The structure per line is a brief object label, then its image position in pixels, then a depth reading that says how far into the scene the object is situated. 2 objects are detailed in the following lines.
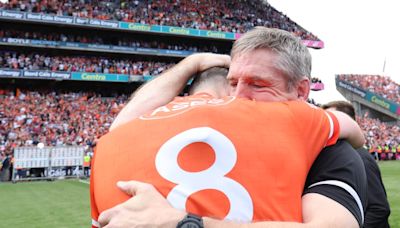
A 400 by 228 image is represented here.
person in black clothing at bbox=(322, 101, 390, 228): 3.14
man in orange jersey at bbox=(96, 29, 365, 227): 1.39
